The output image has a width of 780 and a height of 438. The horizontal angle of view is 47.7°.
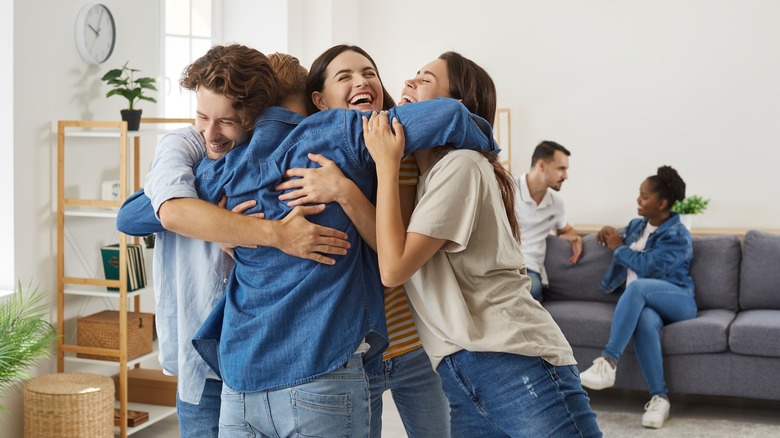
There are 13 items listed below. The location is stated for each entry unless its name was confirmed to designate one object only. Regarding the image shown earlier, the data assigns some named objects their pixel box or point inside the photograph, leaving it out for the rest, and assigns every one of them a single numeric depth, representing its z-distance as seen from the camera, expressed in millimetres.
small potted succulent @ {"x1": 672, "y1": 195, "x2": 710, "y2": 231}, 5180
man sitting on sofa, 4945
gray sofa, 4262
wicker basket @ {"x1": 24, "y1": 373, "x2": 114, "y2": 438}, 3547
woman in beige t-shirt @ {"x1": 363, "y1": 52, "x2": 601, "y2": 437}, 1538
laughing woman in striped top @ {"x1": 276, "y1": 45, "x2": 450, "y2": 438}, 1789
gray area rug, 4164
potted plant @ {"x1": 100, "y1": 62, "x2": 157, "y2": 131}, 4016
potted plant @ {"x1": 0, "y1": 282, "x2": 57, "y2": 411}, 3242
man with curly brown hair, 1543
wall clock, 4031
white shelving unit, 3803
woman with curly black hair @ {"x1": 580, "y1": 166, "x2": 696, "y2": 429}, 4348
